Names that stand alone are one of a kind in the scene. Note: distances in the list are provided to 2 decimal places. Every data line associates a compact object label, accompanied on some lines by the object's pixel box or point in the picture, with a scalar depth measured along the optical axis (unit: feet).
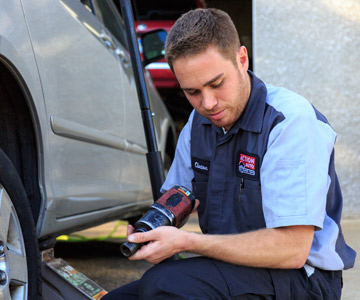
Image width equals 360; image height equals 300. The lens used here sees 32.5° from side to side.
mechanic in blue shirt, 5.39
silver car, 6.03
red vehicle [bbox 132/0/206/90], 22.31
